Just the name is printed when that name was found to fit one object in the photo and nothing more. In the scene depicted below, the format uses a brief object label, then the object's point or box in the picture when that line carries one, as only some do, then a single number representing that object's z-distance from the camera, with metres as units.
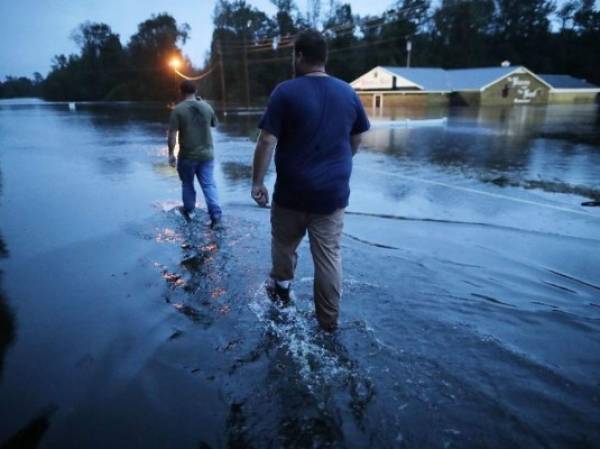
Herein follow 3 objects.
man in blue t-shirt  2.80
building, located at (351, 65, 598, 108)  43.59
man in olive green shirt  5.84
